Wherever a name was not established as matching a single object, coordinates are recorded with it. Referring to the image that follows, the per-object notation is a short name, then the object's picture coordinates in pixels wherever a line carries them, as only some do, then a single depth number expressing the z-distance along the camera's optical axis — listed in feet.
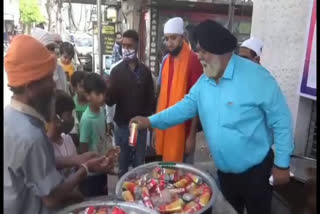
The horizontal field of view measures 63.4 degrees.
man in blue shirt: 5.43
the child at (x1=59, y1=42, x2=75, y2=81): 15.86
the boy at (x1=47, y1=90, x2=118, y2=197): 5.11
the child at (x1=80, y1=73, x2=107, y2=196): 7.39
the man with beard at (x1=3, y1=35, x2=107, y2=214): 3.54
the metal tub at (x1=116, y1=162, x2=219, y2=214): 5.16
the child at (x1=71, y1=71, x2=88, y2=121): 7.96
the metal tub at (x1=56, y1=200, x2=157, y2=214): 4.31
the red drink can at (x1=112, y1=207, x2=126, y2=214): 4.26
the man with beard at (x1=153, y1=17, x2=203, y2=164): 7.95
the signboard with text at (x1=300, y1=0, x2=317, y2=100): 7.59
